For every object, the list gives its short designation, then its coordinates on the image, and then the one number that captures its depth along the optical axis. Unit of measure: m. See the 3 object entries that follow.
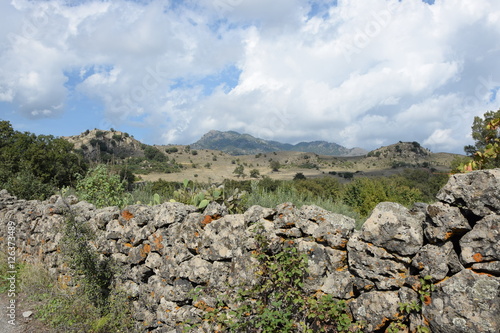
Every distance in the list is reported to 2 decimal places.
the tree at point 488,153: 3.31
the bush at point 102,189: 8.92
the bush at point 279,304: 3.28
